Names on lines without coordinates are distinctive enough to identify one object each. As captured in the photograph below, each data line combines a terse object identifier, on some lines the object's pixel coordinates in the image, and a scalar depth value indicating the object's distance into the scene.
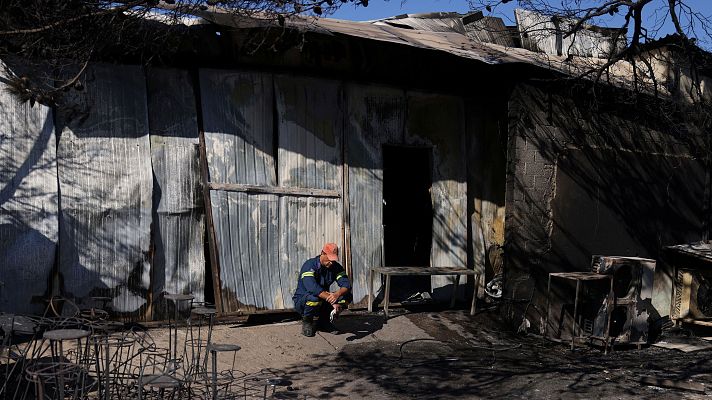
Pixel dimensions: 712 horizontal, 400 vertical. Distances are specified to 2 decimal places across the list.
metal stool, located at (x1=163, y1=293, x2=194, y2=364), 7.06
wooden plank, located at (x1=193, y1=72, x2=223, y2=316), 9.27
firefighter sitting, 9.07
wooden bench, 10.17
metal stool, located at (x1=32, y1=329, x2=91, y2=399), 4.55
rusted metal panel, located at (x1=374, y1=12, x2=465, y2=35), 12.45
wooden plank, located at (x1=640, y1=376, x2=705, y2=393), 7.99
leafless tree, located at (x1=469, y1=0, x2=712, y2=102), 8.09
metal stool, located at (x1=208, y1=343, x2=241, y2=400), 5.47
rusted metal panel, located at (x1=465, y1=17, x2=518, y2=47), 12.44
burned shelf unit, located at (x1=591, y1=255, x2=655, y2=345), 10.07
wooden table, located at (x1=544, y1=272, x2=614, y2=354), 9.77
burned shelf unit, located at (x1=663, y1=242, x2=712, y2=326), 11.09
